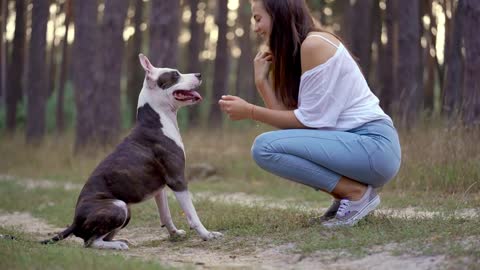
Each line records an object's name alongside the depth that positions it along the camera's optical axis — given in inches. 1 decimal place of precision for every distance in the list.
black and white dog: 264.4
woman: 258.8
